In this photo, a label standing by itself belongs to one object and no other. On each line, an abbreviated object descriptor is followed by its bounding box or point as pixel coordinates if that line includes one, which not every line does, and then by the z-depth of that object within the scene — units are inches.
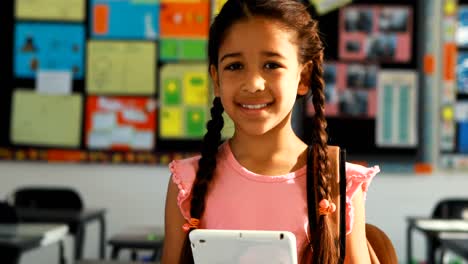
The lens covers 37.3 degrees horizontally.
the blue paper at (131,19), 195.0
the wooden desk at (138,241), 131.0
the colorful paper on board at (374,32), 191.9
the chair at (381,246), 47.5
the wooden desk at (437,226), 138.0
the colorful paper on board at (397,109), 191.6
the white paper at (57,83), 196.5
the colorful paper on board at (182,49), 194.2
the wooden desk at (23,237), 112.9
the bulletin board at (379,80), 191.5
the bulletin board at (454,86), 189.8
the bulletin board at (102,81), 195.0
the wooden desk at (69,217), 148.2
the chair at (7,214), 134.6
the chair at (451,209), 159.9
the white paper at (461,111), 191.0
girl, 39.6
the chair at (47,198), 165.9
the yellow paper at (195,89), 194.4
